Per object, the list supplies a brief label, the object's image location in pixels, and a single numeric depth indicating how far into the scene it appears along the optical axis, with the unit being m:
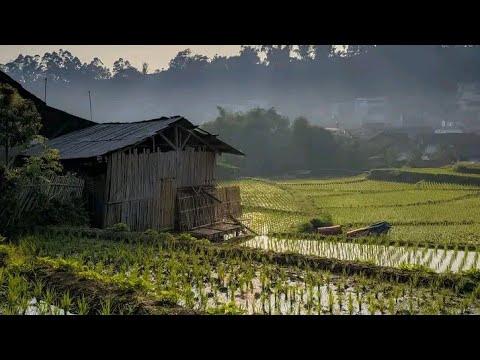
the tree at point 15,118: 12.16
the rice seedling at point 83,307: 5.11
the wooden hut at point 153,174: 13.38
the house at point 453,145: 47.38
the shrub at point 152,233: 10.93
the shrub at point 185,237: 10.89
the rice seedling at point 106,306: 4.94
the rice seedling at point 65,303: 5.45
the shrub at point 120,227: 12.09
